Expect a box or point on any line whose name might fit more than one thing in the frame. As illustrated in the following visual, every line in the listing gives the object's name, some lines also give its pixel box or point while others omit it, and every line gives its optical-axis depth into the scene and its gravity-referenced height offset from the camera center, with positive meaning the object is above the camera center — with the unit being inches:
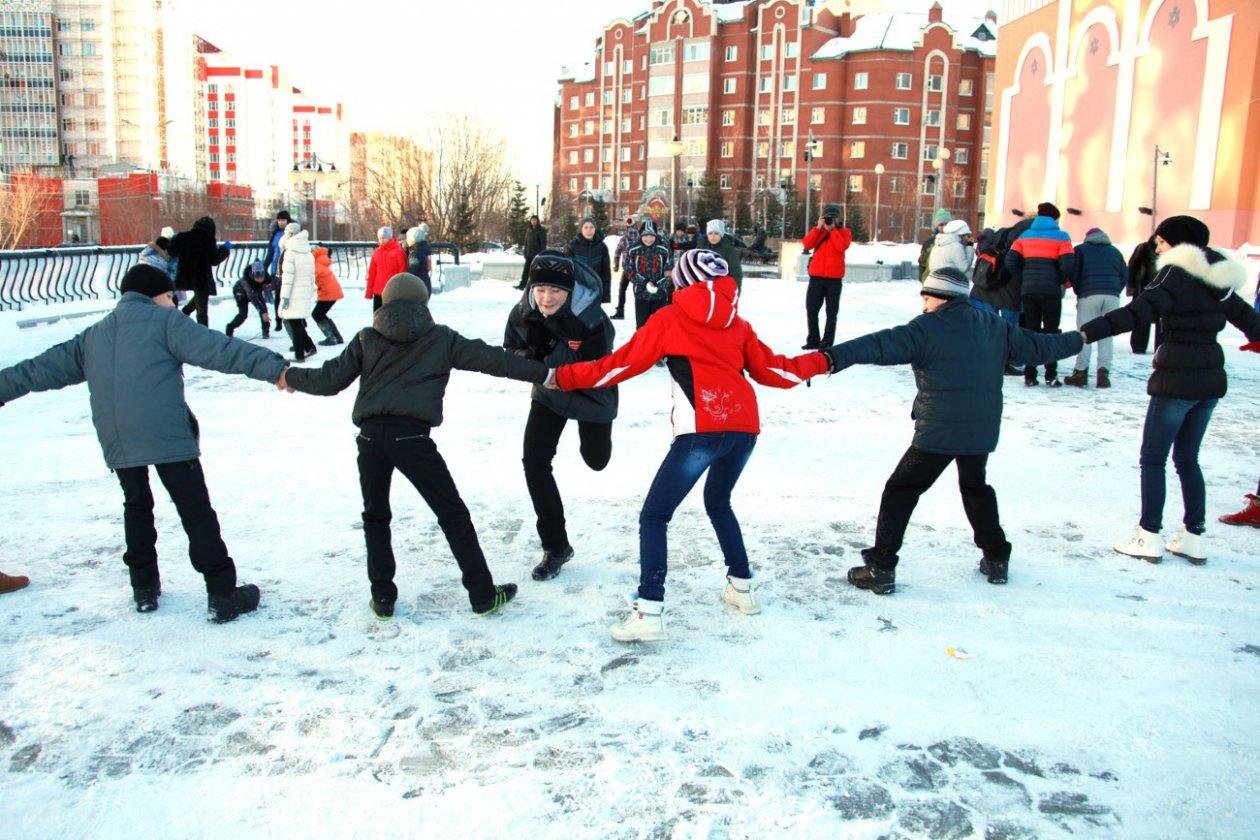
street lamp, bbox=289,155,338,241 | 1012.5 +98.0
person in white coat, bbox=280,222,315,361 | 411.8 -9.8
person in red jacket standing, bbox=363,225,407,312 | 493.0 +4.5
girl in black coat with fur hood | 172.7 -9.6
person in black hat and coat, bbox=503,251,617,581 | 159.6 -13.6
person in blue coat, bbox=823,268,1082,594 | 157.0 -15.8
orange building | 952.3 +200.9
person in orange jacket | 440.5 -10.5
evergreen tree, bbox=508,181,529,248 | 2227.7 +137.1
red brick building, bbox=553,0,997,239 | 2878.9 +553.0
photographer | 410.9 +5.9
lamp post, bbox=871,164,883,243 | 2610.7 +145.1
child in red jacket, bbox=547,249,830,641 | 140.1 -17.4
